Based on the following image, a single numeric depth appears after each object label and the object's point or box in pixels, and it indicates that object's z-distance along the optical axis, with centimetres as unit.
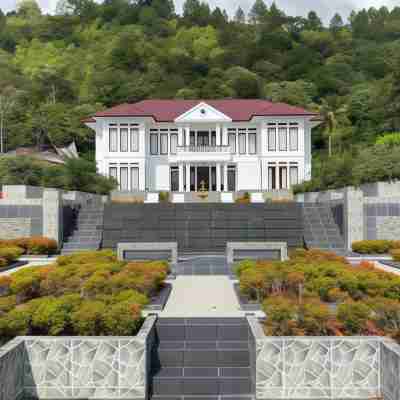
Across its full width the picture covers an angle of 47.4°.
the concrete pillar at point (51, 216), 2019
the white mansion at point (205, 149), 3856
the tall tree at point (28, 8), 11975
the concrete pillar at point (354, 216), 2011
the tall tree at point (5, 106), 6081
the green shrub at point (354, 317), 728
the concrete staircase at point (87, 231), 2061
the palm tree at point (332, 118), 6139
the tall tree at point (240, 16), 12256
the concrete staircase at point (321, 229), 2051
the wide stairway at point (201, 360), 698
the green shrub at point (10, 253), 1622
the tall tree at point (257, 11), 11429
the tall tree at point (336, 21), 10675
